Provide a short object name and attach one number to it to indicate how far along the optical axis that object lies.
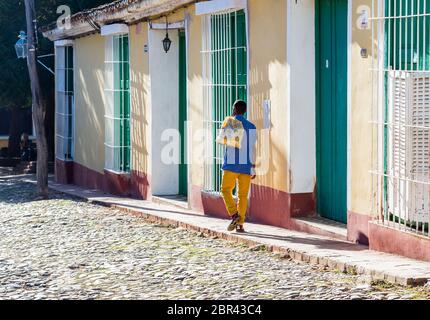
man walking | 12.27
